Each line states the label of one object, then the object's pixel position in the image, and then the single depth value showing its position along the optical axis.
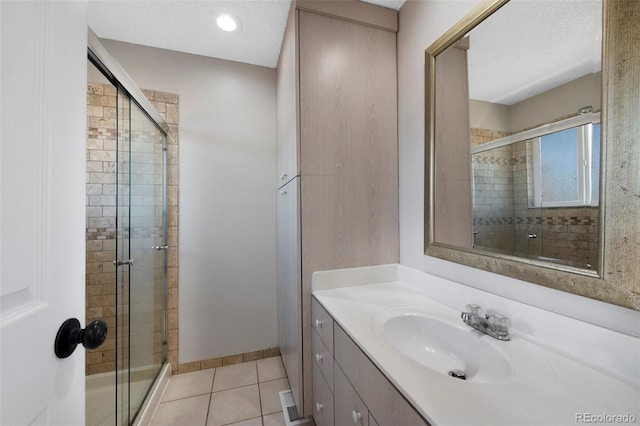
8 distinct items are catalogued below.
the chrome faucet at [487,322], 0.83
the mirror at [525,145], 0.68
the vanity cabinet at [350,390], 0.65
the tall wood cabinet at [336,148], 1.33
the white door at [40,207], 0.37
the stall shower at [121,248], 1.16
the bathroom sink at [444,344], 0.79
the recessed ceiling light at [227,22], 1.54
